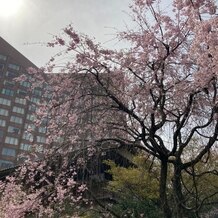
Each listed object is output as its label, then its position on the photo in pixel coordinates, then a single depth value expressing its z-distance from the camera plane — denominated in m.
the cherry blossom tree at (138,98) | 4.83
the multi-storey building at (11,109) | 44.62
